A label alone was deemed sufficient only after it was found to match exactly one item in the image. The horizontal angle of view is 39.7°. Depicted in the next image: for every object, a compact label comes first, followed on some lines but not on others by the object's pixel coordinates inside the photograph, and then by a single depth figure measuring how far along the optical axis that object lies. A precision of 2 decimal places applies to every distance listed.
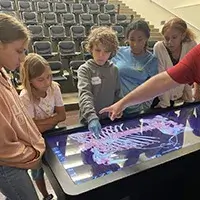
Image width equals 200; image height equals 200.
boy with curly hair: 1.58
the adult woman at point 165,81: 1.32
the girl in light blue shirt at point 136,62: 1.72
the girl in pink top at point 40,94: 1.47
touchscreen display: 1.12
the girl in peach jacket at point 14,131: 1.04
